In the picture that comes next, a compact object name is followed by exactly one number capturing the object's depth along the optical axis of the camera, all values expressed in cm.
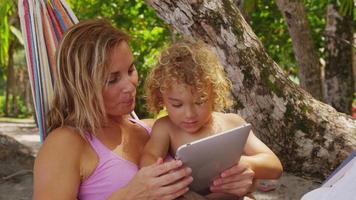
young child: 203
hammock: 252
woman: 190
